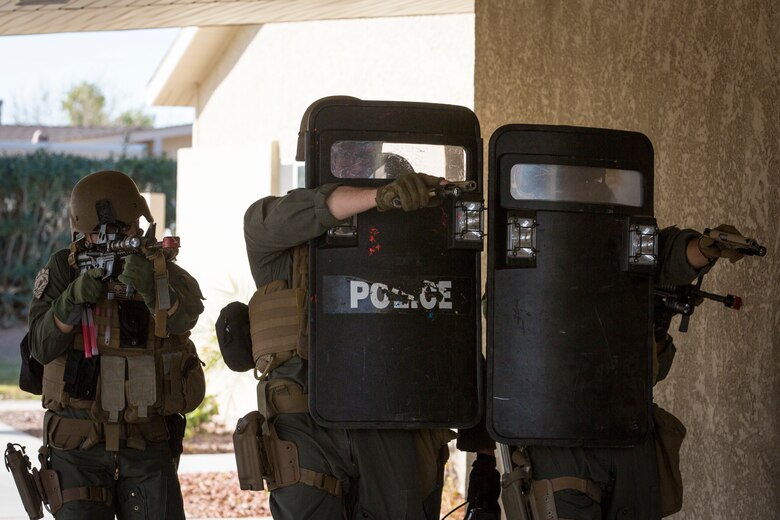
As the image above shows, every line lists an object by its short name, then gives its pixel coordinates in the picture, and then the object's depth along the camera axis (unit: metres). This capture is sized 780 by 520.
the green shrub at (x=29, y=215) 39.11
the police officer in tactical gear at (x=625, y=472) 6.95
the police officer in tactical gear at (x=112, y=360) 8.43
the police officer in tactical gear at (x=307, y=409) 6.66
